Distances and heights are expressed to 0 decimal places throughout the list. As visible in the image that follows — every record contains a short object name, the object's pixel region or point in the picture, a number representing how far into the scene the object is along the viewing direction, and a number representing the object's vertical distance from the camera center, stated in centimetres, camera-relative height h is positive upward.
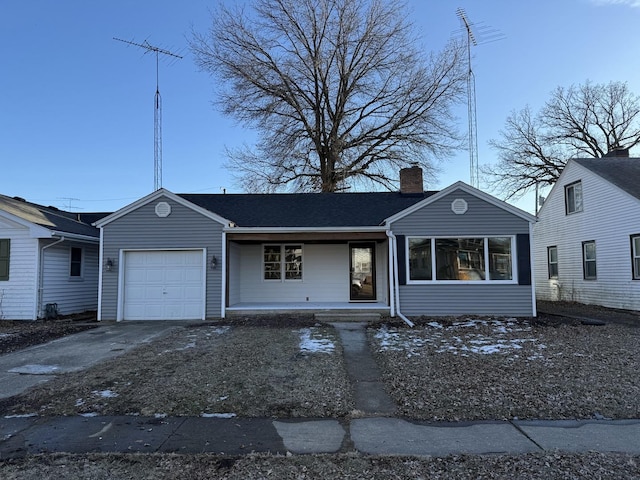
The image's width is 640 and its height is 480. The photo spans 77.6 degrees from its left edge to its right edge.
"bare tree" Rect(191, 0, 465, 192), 2209 +1009
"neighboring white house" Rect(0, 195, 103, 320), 1181 +27
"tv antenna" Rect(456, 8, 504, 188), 1959 +1010
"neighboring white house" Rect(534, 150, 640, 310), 1287 +116
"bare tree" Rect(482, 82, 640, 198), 2647 +882
